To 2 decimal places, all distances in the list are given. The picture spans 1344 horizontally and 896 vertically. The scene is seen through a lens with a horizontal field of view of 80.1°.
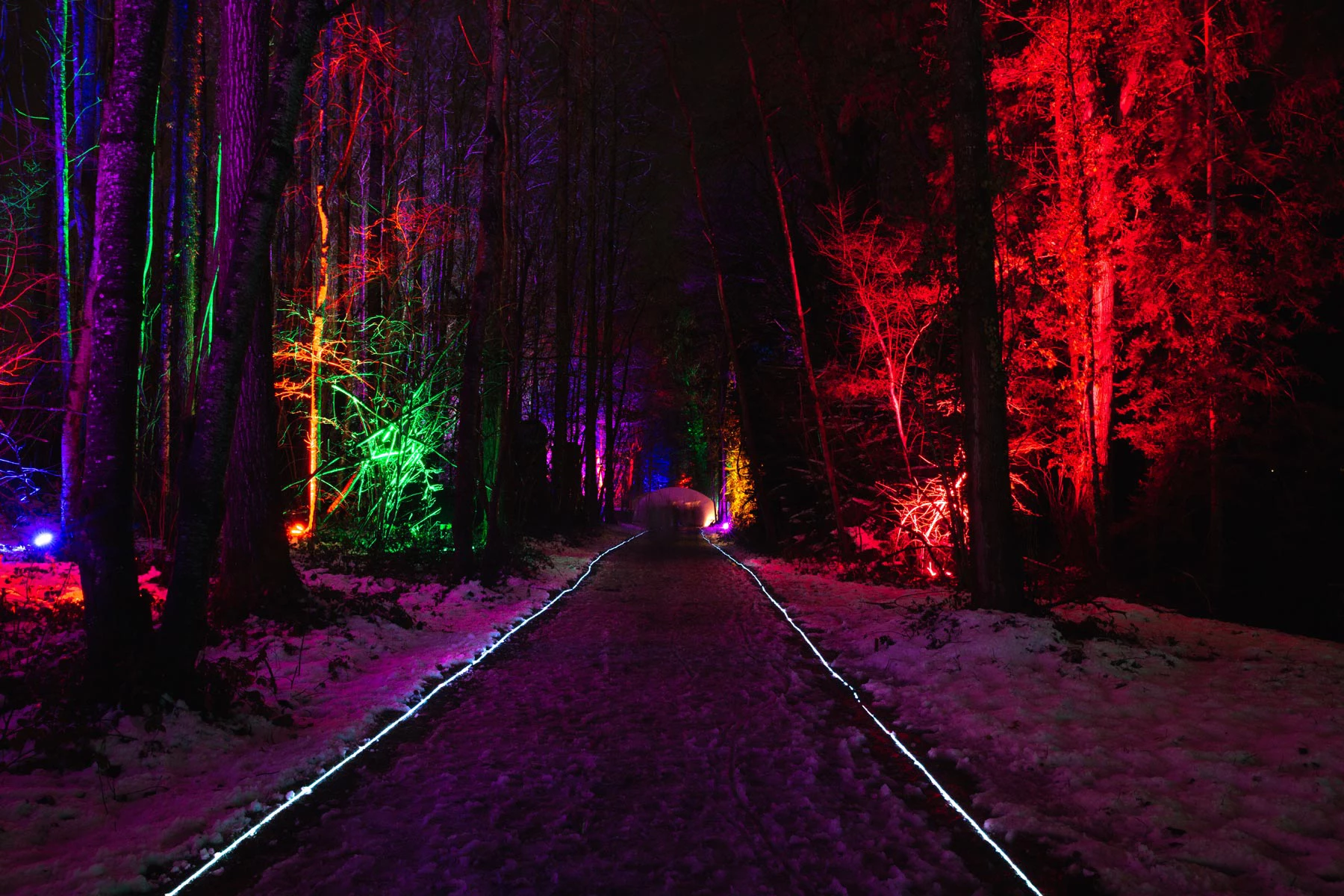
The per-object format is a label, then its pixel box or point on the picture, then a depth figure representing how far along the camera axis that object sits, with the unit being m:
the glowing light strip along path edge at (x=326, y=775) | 3.51
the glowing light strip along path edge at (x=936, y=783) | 3.54
